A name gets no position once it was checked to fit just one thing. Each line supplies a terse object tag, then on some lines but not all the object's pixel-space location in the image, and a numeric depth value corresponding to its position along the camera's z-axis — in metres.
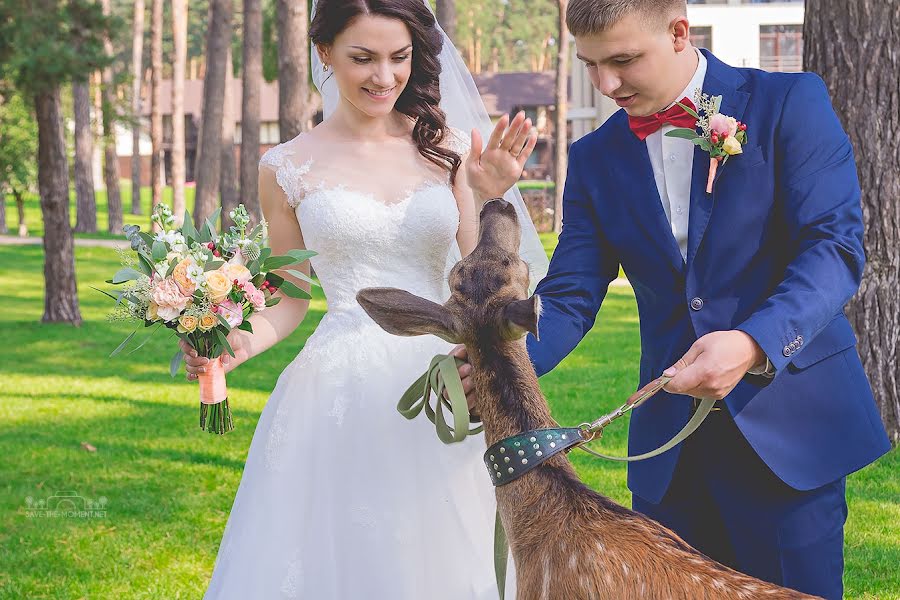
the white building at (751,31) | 41.62
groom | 2.96
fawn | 2.66
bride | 3.87
